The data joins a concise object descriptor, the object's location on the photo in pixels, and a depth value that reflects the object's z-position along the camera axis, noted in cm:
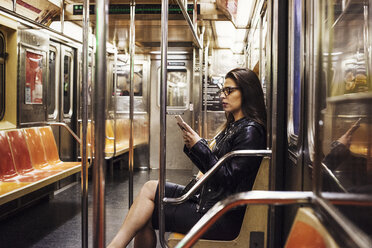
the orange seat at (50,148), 459
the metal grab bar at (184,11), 220
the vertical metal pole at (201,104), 628
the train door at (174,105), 754
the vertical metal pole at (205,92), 650
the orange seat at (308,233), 87
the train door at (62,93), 533
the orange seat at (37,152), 425
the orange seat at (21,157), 388
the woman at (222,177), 199
